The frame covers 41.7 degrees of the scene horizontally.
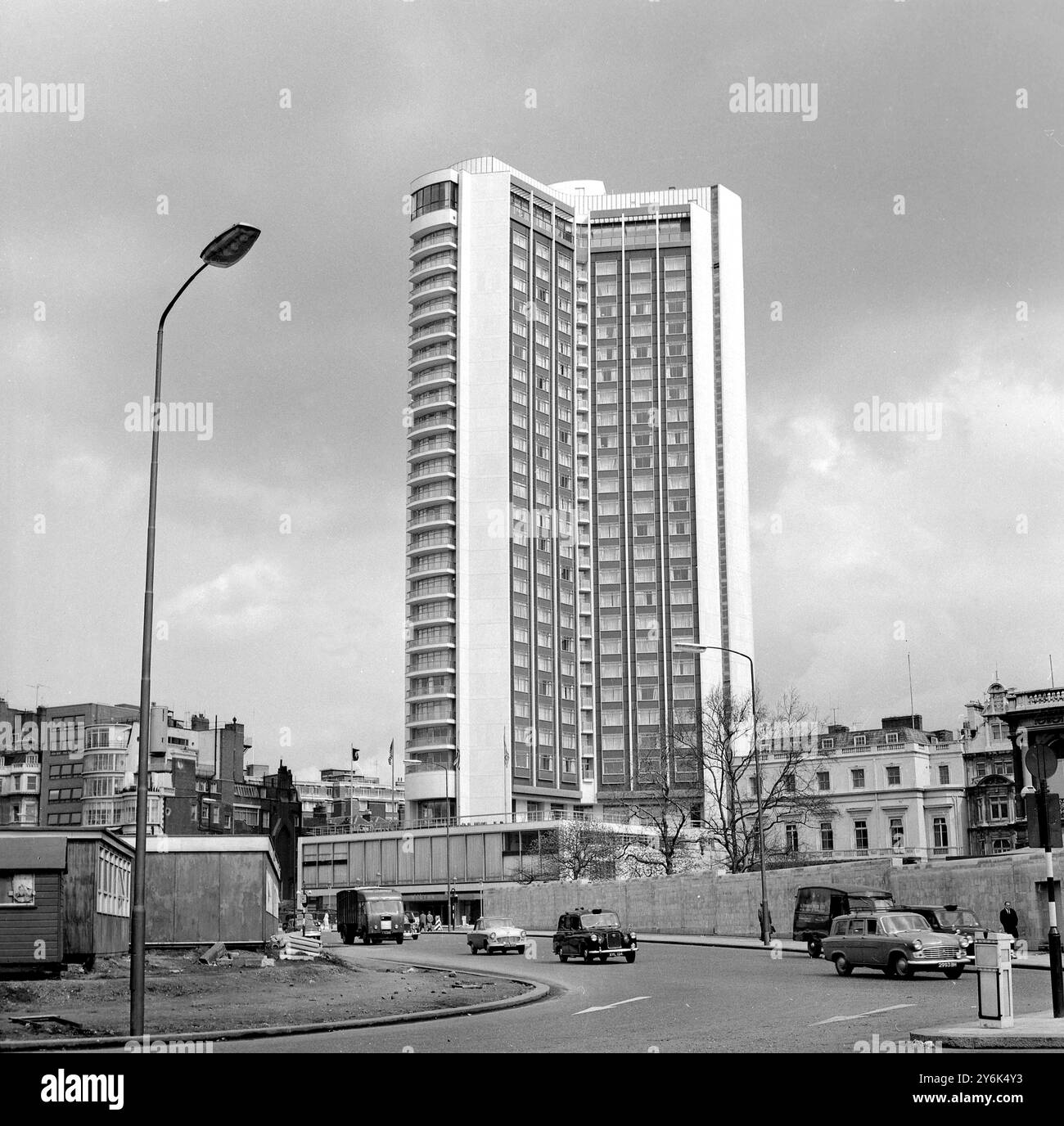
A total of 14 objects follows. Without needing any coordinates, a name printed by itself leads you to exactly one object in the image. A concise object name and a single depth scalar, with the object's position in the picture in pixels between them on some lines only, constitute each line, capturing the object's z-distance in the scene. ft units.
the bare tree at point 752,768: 284.82
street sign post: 66.03
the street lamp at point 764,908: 177.47
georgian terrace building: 391.65
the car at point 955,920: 130.04
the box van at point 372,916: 226.58
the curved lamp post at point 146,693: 59.72
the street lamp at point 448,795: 349.00
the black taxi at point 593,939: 146.41
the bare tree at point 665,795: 323.37
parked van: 155.86
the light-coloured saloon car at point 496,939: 181.68
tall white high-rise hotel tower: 447.83
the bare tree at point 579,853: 364.99
